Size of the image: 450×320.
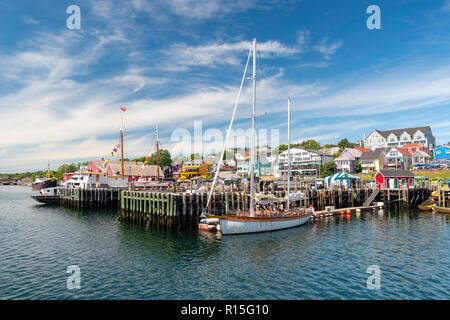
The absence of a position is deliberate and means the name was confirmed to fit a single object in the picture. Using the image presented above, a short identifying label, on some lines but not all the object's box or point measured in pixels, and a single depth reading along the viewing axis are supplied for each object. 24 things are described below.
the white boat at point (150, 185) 60.29
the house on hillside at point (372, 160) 96.91
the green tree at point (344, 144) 152.02
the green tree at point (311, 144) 154.25
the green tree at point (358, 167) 100.00
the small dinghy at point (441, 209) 42.67
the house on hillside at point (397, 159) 94.94
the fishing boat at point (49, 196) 61.50
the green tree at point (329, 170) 92.99
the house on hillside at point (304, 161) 105.19
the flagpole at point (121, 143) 61.91
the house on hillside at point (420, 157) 95.00
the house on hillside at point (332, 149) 140.19
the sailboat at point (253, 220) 26.59
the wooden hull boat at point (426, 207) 47.11
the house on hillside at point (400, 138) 111.81
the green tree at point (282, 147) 152.05
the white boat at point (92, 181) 62.11
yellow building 87.00
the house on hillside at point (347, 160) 100.44
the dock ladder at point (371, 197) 51.00
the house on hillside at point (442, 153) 87.68
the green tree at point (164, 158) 132.38
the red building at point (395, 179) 56.59
